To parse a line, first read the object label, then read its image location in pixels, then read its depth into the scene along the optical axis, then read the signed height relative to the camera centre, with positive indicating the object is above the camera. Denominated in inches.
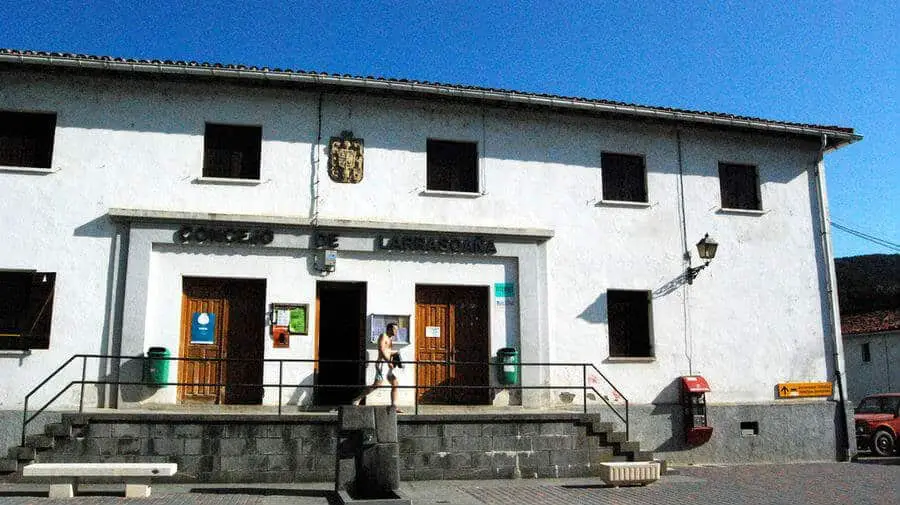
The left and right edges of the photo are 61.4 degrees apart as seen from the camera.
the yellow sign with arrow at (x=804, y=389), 604.7 -21.4
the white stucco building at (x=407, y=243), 508.7 +87.7
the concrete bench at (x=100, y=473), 382.3 -54.2
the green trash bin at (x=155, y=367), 488.7 -1.1
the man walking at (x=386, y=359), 491.2 +3.4
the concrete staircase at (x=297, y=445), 431.2 -47.3
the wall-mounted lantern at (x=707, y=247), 585.3 +88.6
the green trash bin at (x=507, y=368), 542.9 -3.1
